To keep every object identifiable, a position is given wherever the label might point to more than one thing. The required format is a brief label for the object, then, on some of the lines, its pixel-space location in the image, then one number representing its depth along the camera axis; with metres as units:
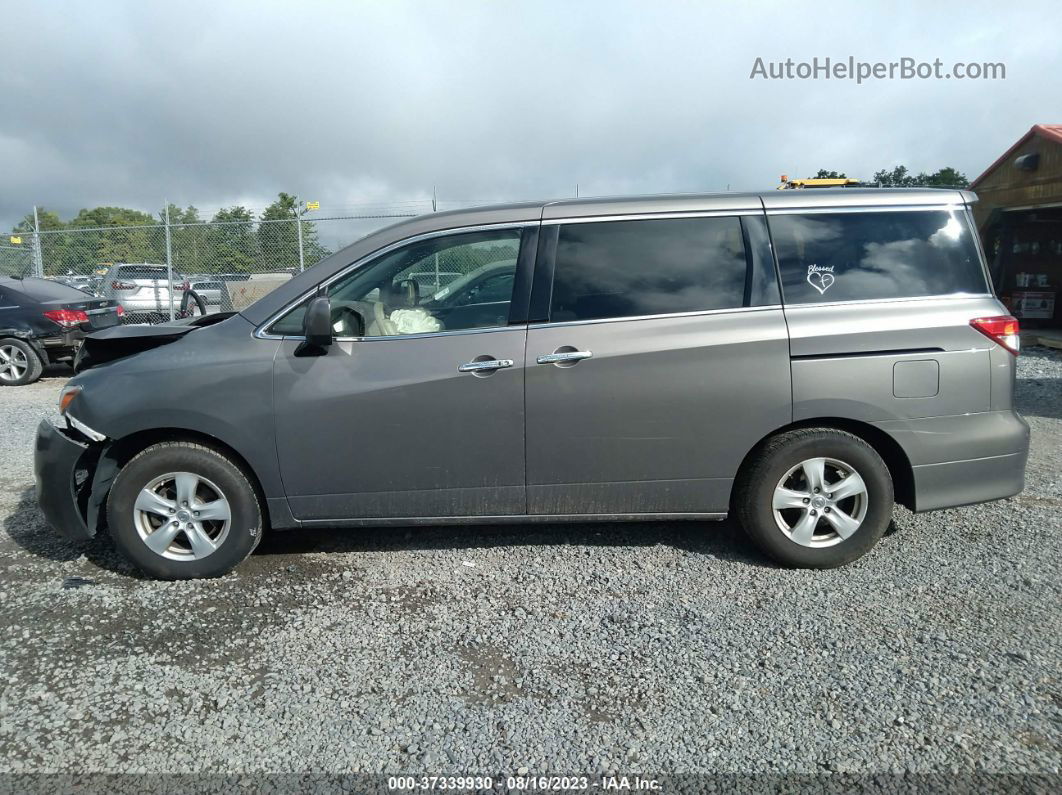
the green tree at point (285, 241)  14.40
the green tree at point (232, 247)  14.84
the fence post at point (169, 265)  13.99
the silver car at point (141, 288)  14.12
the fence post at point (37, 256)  15.94
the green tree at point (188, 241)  14.78
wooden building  12.84
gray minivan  3.76
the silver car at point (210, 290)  15.41
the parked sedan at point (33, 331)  10.29
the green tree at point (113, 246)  14.84
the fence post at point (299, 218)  14.20
